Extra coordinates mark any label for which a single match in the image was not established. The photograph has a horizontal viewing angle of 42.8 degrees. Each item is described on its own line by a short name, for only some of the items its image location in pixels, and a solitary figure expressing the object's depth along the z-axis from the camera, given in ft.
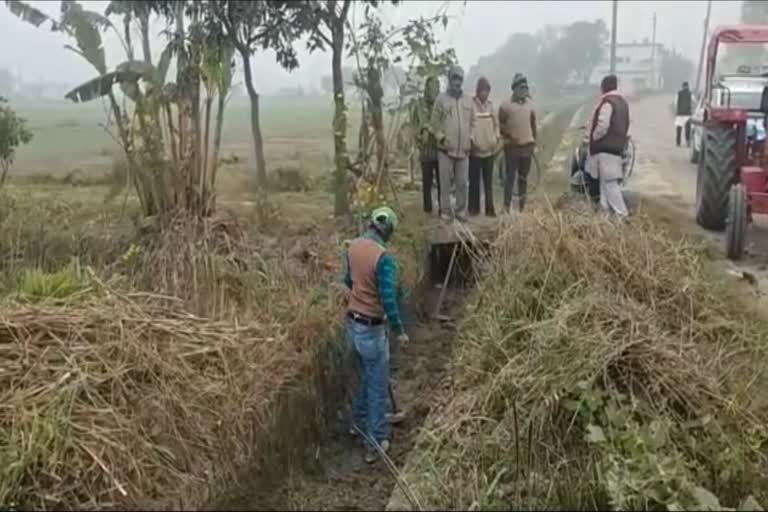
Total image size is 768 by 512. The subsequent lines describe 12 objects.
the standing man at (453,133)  30.68
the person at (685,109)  59.06
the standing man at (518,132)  32.45
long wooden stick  27.50
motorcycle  31.94
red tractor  31.19
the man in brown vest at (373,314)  18.35
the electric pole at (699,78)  61.46
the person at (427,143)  31.09
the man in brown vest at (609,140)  30.63
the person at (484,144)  31.63
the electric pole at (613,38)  80.33
